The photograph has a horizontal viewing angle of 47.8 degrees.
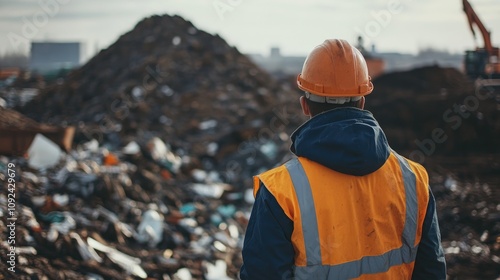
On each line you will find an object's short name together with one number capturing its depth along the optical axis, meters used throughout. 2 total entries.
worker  1.73
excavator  14.21
